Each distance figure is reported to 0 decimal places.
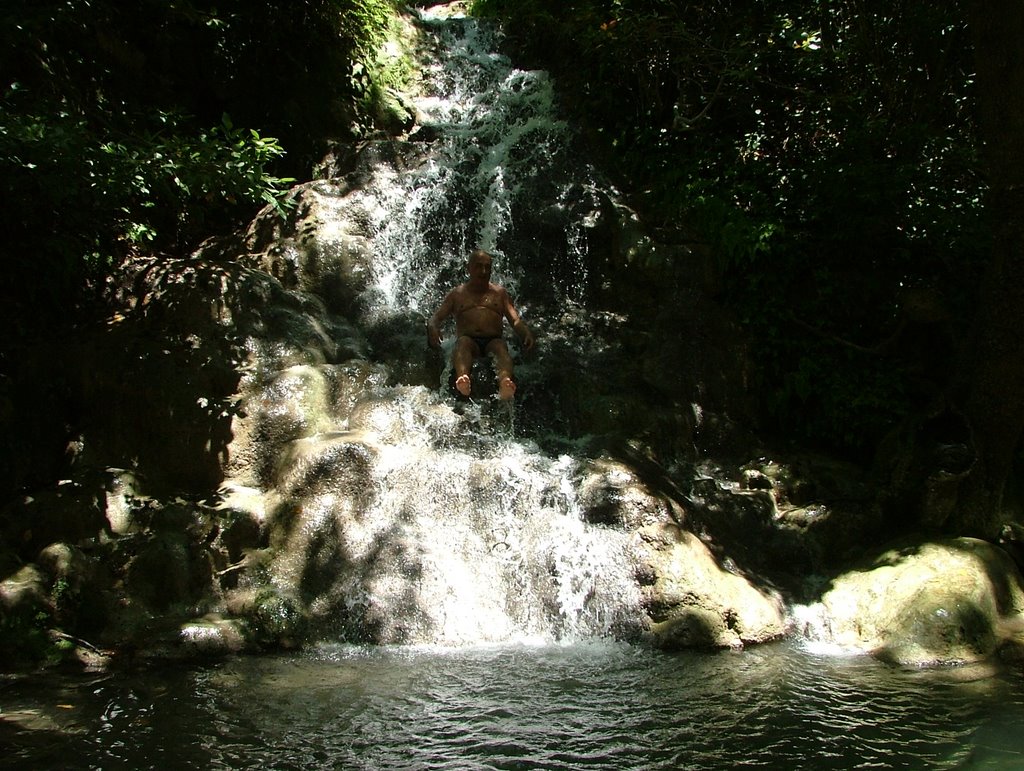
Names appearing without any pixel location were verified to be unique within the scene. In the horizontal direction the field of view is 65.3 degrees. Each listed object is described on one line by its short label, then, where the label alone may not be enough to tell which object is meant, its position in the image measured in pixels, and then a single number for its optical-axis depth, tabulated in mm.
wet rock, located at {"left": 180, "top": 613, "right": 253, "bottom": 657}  5090
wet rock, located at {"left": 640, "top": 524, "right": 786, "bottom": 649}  5469
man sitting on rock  7562
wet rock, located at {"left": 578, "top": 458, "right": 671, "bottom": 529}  6113
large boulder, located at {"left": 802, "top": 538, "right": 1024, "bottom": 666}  5324
